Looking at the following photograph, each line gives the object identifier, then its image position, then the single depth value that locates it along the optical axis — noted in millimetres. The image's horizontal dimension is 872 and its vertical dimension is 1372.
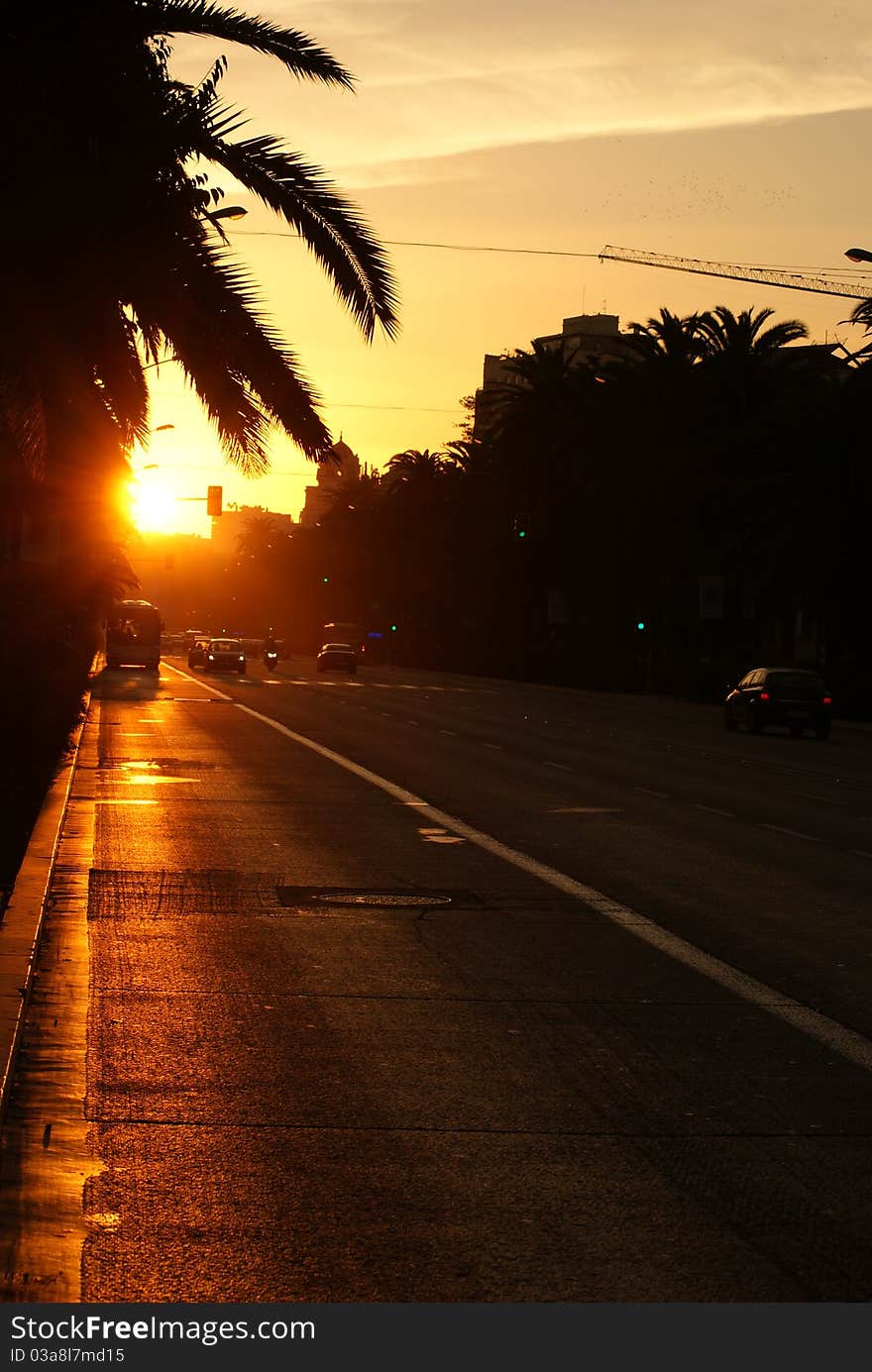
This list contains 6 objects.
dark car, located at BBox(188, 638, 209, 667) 90200
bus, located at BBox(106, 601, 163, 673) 80125
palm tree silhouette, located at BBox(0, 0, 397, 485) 15031
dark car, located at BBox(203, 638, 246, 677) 81312
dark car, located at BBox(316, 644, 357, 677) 90000
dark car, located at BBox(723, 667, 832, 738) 41625
